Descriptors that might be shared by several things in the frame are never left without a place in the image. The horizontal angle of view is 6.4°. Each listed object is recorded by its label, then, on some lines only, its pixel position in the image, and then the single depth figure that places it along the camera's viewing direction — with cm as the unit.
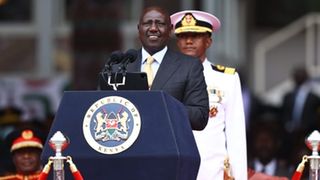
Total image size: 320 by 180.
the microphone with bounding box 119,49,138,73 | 1805
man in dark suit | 1859
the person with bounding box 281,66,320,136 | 3758
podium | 1734
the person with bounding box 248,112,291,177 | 2952
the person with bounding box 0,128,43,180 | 2426
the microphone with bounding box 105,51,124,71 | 1816
